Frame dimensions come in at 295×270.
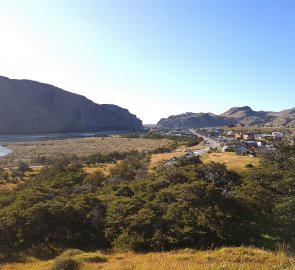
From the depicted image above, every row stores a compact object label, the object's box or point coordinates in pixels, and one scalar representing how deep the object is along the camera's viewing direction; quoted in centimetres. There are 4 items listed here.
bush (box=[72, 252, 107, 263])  1571
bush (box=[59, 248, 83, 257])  1655
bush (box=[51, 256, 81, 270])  1363
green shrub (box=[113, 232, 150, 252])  1917
